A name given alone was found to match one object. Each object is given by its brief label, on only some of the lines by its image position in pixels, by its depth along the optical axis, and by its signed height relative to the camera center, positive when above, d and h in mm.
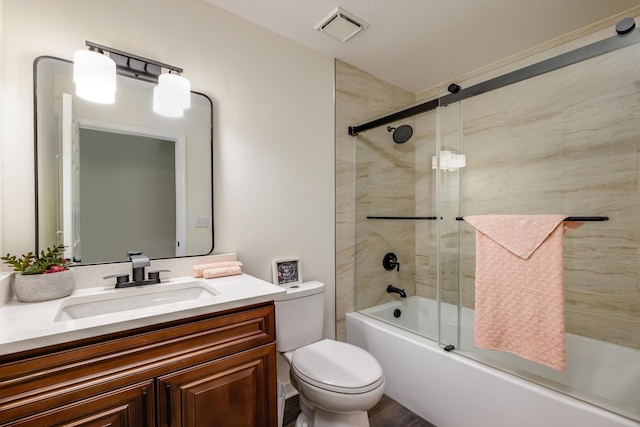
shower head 2352 +635
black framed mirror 1230 +185
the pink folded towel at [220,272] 1445 -300
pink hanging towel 1311 -358
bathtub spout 2482 -669
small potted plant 1052 -237
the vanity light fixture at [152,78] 1271 +644
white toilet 1321 -772
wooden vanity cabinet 769 -502
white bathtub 1242 -830
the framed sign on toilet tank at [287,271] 1857 -385
